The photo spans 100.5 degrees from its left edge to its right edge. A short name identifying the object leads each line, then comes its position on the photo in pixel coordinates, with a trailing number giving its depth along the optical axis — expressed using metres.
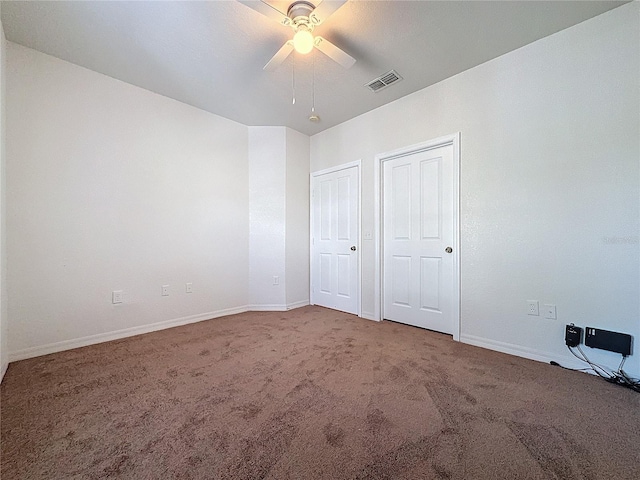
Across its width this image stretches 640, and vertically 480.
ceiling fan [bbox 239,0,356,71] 1.63
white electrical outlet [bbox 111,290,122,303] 2.67
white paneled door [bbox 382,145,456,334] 2.78
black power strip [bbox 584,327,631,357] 1.80
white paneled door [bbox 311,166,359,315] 3.62
